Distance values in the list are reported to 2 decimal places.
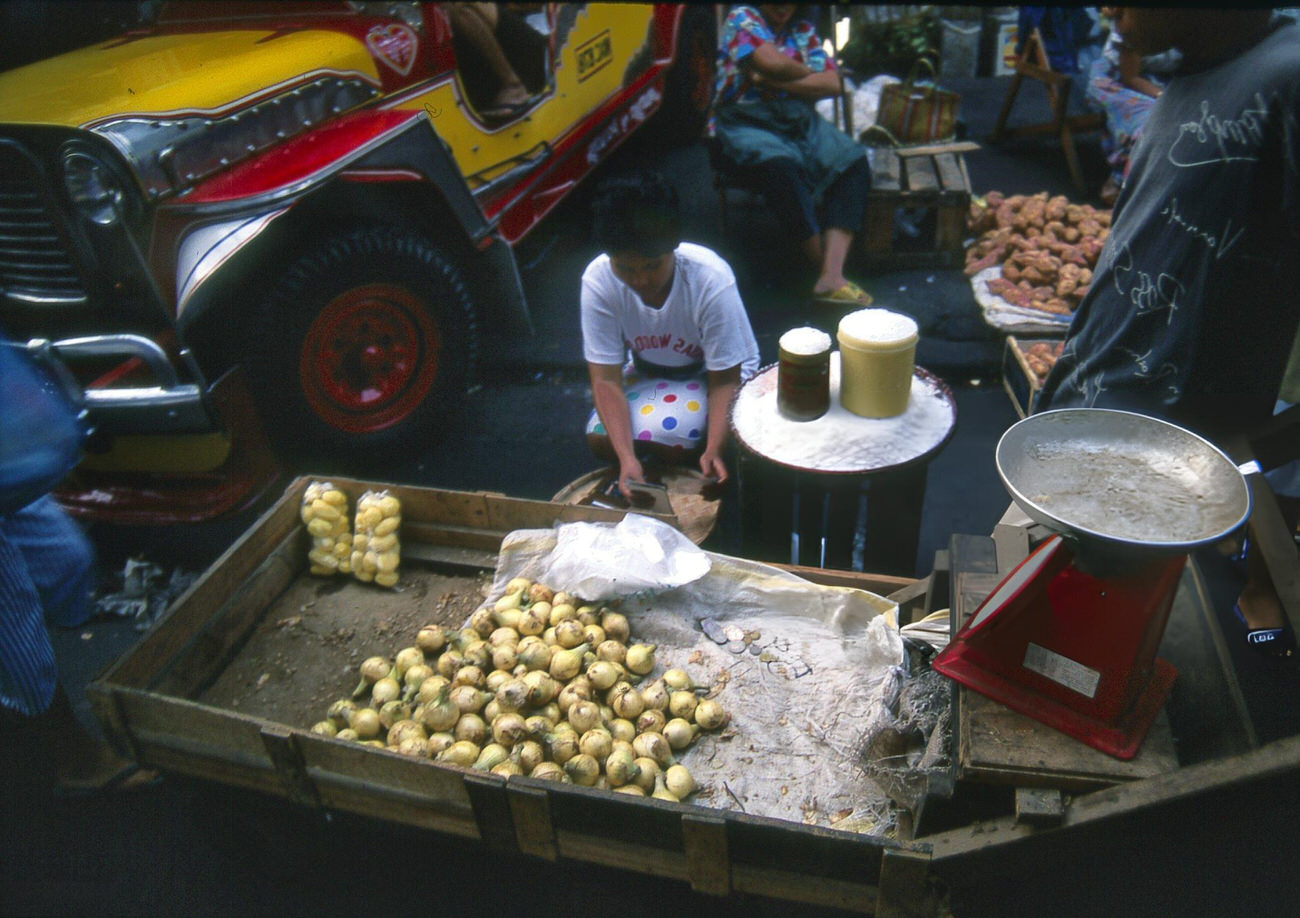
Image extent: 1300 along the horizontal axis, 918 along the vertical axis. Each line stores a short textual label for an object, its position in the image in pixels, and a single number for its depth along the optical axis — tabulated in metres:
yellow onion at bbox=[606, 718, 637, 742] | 2.35
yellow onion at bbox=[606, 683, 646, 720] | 2.38
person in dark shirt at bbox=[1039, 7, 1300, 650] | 2.00
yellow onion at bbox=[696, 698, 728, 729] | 2.32
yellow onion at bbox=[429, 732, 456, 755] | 2.30
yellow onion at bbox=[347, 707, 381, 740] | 2.40
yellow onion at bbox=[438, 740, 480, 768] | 2.25
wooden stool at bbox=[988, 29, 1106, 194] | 6.25
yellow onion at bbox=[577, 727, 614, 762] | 2.24
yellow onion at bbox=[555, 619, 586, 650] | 2.53
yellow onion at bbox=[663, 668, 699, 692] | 2.44
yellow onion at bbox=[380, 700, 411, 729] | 2.45
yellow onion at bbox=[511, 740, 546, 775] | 2.22
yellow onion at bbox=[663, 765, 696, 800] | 2.18
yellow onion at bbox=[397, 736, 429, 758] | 2.27
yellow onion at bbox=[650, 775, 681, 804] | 2.18
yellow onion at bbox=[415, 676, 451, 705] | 2.46
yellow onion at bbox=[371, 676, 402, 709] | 2.52
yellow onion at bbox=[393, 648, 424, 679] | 2.59
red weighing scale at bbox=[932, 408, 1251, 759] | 1.47
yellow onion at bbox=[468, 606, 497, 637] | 2.64
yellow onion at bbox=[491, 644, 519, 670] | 2.51
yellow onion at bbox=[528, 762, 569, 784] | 2.21
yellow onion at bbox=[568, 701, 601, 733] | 2.31
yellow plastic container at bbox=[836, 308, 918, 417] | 2.36
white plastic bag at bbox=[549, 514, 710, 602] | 2.59
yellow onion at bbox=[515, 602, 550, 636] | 2.62
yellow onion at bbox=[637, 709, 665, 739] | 2.32
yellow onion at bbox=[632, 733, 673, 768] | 2.24
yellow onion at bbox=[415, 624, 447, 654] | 2.64
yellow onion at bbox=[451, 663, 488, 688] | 2.47
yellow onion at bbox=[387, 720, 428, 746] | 2.34
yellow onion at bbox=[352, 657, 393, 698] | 2.59
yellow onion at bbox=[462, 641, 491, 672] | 2.52
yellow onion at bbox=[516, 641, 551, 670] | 2.48
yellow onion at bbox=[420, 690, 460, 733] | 2.37
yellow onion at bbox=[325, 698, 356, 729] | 2.50
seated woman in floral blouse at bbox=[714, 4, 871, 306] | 4.90
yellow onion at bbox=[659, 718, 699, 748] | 2.29
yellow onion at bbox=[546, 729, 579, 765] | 2.26
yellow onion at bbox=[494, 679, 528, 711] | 2.37
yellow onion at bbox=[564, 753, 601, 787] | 2.19
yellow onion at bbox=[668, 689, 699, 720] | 2.35
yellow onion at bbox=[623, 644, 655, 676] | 2.49
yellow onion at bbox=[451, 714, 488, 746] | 2.34
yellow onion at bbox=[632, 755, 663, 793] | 2.19
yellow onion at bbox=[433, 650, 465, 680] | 2.54
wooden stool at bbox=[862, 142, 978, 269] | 5.25
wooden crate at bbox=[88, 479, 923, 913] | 1.81
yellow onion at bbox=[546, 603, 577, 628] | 2.62
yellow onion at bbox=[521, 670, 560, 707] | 2.40
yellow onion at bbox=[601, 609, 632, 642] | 2.58
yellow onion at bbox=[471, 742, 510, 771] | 2.23
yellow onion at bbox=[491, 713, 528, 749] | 2.29
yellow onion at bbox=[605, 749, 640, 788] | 2.17
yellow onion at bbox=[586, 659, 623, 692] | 2.42
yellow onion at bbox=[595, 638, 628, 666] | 2.51
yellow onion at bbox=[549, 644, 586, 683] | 2.46
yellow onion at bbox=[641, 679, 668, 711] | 2.38
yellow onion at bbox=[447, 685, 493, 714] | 2.40
